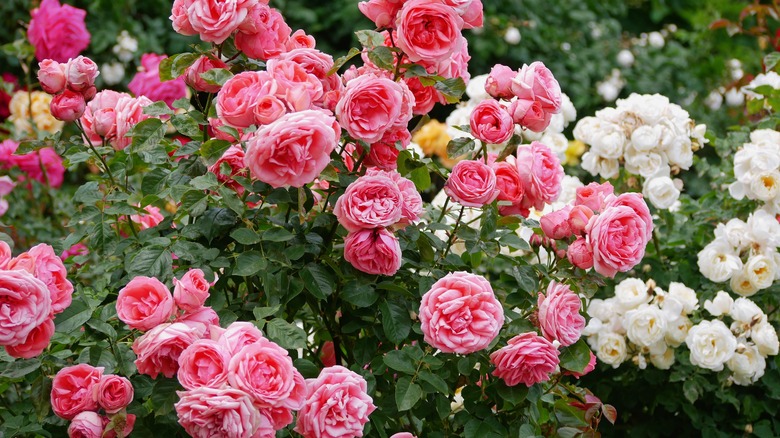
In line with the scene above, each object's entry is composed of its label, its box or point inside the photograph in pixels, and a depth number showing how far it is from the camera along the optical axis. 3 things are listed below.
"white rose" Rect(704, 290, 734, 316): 2.23
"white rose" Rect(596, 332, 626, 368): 2.23
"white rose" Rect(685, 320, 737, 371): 2.15
